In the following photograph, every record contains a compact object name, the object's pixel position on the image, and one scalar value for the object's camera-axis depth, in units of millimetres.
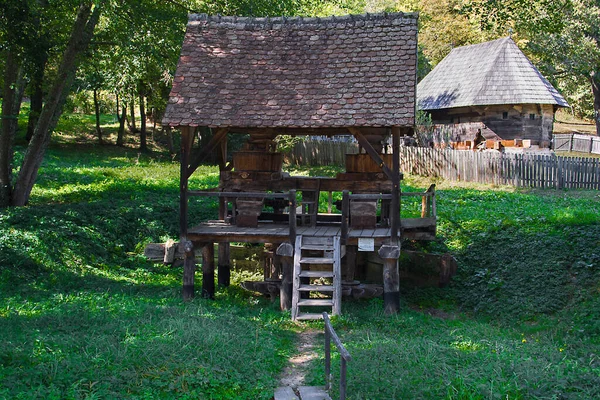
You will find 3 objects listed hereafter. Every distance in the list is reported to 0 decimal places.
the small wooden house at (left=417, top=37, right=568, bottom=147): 34188
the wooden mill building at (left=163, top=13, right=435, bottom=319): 13414
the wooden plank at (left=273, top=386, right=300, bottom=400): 8227
